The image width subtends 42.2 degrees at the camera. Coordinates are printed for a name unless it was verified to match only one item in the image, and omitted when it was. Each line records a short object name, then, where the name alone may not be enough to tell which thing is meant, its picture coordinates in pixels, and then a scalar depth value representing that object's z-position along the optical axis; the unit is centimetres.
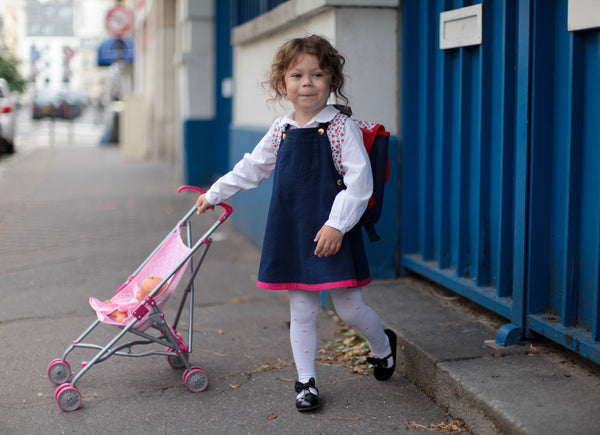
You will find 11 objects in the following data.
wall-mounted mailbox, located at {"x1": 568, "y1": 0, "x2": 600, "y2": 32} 308
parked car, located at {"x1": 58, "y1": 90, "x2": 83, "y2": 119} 3906
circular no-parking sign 1930
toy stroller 348
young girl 326
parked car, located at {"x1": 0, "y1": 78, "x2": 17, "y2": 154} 1845
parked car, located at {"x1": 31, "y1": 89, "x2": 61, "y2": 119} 3849
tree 2516
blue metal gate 334
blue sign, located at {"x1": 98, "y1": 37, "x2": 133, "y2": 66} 2089
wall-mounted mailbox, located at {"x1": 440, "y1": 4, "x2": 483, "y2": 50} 411
